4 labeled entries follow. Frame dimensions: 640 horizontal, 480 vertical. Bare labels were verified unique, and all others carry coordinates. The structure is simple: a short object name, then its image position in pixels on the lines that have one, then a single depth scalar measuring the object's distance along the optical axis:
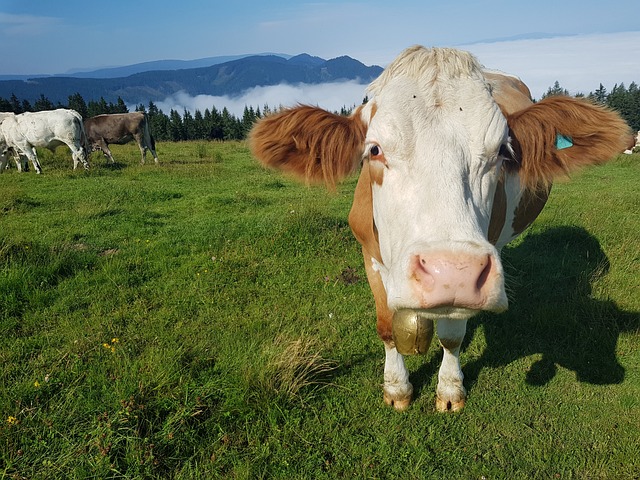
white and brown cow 1.67
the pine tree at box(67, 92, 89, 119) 49.88
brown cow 16.92
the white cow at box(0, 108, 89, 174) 13.36
